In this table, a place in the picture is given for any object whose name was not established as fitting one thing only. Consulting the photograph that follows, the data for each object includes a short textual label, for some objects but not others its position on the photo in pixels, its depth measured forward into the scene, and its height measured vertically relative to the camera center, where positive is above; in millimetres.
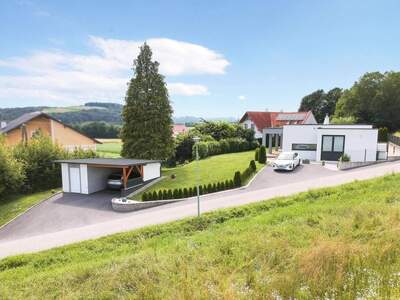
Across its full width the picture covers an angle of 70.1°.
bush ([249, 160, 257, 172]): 20938 -3297
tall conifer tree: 25688 +608
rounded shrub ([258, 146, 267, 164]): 24581 -2985
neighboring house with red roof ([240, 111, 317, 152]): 42125 +329
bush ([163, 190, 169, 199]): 17078 -4377
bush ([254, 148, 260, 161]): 25078 -2877
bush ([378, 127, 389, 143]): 33031 -1654
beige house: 34594 -1012
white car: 21656 -3111
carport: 19672 -3702
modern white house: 23875 -1783
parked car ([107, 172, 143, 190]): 20172 -4202
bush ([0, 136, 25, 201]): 19688 -3479
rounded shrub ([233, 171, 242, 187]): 18406 -3769
